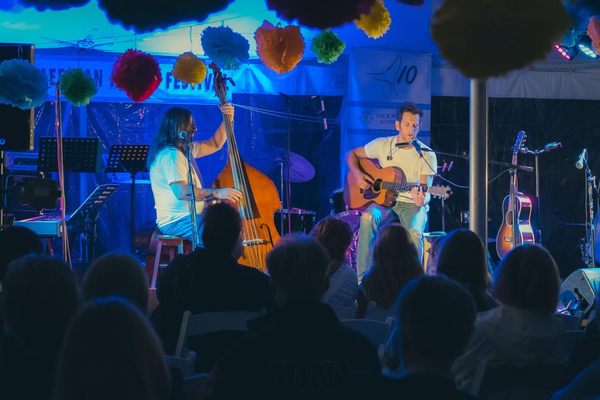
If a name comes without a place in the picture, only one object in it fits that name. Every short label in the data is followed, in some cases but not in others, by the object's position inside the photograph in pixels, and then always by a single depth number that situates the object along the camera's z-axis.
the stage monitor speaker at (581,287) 9.76
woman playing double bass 11.85
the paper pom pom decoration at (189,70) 9.09
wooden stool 12.22
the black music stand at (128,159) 13.67
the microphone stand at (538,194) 15.85
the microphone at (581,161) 17.25
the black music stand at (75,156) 13.21
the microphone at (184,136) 11.64
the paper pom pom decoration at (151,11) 5.60
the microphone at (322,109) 15.80
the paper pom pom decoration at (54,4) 5.79
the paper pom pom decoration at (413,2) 6.09
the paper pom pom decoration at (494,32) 4.42
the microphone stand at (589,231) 16.65
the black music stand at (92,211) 13.40
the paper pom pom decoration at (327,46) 8.44
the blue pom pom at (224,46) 9.05
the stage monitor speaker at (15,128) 10.73
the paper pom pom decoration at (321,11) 4.78
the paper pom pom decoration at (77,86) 8.84
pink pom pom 8.61
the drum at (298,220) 15.20
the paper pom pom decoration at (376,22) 6.77
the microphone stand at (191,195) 11.23
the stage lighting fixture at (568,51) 12.05
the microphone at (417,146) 14.39
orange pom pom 7.65
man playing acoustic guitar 14.10
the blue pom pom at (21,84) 8.77
